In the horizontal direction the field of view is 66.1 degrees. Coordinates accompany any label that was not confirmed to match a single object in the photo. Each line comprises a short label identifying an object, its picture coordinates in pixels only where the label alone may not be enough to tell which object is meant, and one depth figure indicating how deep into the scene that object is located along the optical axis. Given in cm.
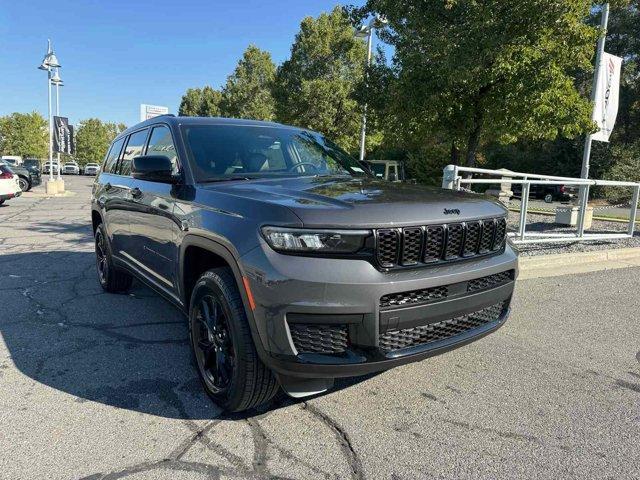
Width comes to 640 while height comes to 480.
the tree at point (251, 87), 3506
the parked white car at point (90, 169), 6775
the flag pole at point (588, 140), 903
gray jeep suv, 243
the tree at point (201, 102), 4623
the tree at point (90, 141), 9112
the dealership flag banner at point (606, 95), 1086
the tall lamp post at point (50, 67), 2167
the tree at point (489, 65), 735
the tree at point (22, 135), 7838
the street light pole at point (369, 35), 994
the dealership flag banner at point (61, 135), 2590
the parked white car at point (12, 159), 3891
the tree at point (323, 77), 2420
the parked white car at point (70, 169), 6704
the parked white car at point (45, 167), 6681
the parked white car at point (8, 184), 1534
